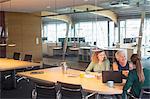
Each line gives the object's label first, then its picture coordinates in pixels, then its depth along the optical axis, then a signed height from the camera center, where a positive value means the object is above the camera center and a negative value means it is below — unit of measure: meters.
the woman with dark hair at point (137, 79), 2.21 -0.51
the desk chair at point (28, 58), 4.83 -0.47
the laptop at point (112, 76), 2.52 -0.53
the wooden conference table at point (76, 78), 2.26 -0.63
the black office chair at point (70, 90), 2.31 -0.70
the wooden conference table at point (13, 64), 3.77 -0.55
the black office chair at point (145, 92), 2.14 -0.65
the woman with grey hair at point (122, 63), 3.03 -0.40
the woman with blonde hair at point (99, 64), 3.37 -0.46
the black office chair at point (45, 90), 2.50 -0.74
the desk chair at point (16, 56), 5.18 -0.44
